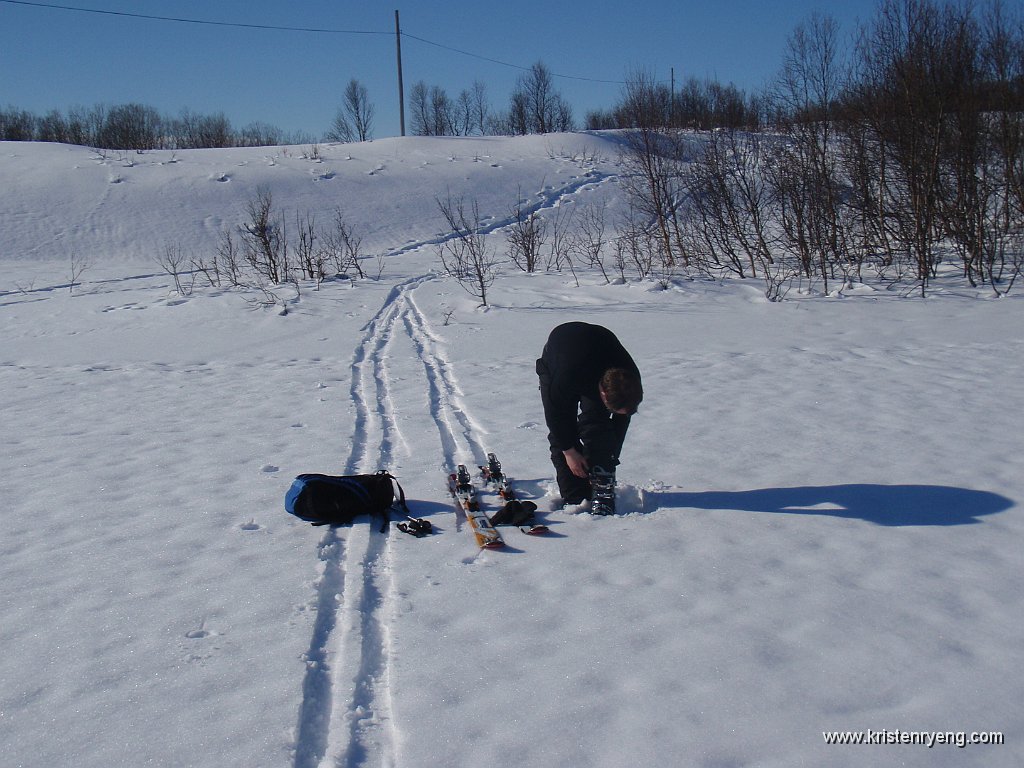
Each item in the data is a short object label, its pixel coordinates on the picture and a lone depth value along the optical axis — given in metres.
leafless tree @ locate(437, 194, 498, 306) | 15.25
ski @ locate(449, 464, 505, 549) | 4.51
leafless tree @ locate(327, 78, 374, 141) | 56.88
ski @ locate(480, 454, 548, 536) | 4.75
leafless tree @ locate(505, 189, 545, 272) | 17.56
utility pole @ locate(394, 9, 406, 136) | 39.97
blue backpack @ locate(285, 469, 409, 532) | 4.80
